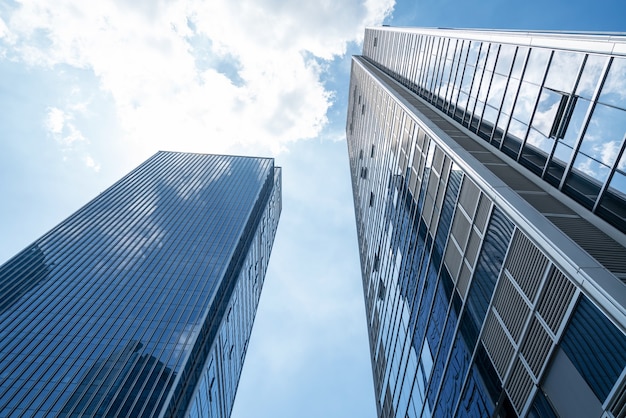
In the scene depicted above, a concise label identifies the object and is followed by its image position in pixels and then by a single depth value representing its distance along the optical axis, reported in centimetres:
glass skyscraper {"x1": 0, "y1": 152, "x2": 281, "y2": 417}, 6075
